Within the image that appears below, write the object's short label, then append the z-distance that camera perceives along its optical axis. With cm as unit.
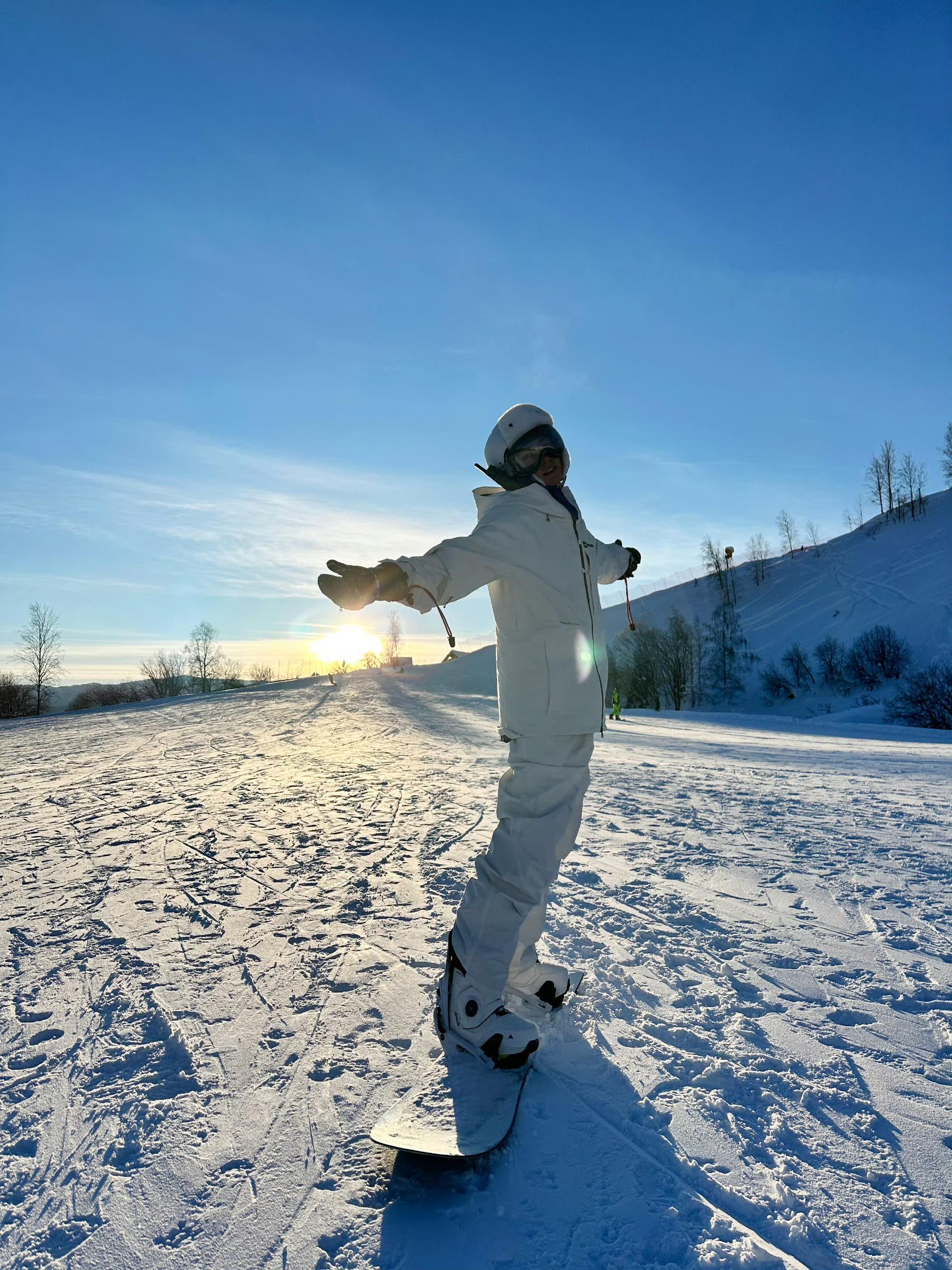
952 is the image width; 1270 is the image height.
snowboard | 182
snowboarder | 229
